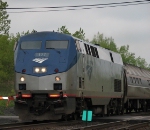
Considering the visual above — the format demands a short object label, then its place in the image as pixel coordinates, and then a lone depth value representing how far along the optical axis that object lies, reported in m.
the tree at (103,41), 102.25
